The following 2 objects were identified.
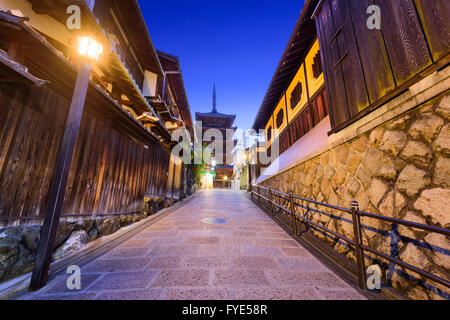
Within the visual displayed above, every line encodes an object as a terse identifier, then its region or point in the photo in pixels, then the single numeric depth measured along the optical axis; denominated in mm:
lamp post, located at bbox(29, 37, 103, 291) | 2326
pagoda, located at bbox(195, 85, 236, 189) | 31409
